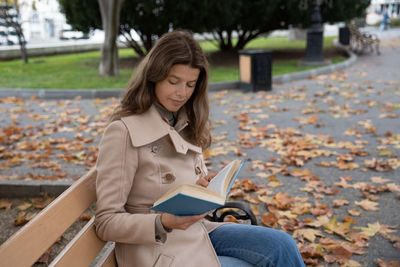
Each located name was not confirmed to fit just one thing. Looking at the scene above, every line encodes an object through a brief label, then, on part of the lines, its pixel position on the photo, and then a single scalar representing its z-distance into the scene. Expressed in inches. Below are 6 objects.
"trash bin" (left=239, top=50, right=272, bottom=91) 365.1
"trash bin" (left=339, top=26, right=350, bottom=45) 747.4
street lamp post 516.1
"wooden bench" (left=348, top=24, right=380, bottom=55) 635.9
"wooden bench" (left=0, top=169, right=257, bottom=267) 52.1
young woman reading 67.3
